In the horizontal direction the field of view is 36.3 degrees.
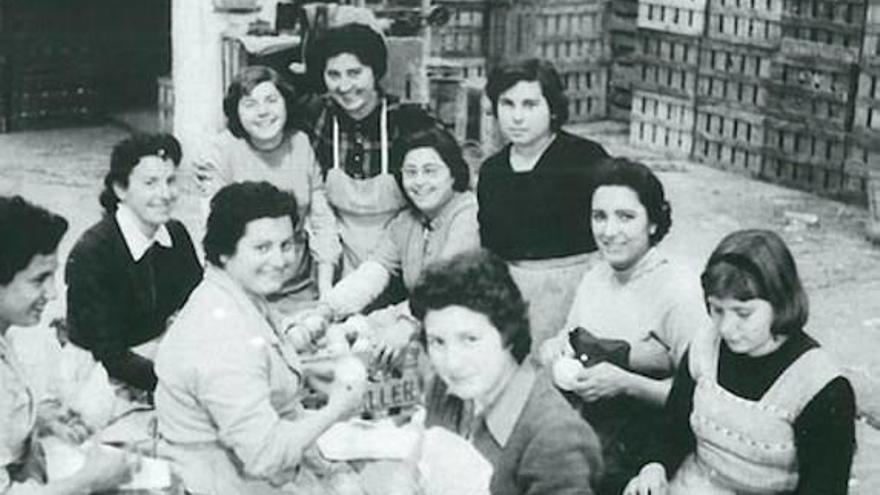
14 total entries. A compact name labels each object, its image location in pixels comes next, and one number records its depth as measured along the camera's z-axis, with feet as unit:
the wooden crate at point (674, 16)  34.73
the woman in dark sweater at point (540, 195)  14.82
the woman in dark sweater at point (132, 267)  13.89
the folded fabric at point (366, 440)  11.39
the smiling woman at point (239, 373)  11.02
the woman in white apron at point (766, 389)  10.62
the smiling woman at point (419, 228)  15.01
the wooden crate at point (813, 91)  31.27
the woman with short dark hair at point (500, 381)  9.10
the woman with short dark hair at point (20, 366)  10.59
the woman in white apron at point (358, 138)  16.75
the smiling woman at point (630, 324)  12.38
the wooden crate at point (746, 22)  32.99
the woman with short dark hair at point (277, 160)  16.66
